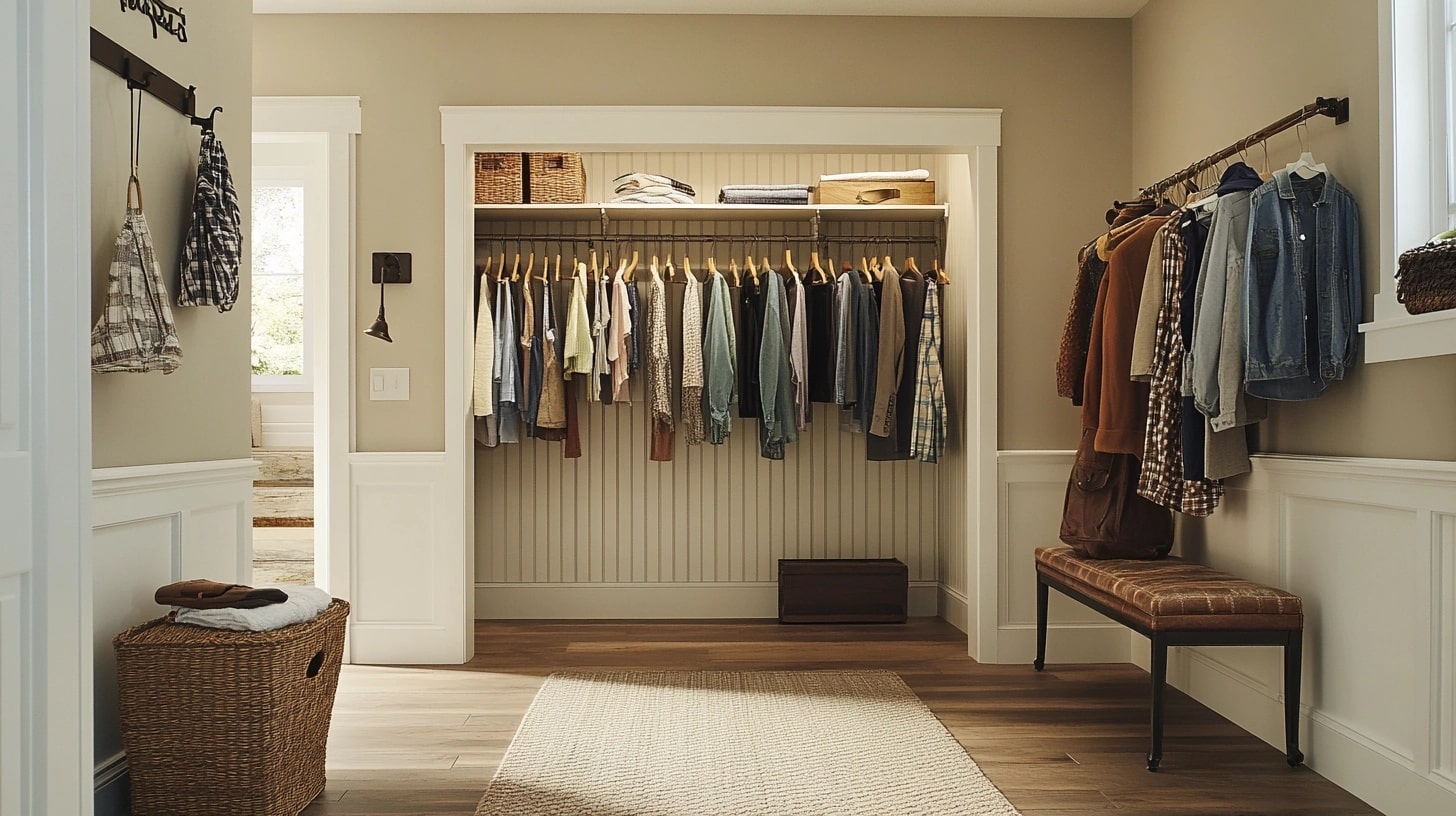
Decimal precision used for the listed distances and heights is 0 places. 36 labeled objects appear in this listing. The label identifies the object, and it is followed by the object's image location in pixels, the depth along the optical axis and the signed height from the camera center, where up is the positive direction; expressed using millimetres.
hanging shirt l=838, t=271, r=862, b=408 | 4742 +302
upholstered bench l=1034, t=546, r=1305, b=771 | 2895 -580
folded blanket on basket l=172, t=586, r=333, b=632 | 2381 -474
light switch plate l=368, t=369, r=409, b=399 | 4266 +95
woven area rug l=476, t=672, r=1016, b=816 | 2656 -988
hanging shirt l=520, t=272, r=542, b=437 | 4719 +166
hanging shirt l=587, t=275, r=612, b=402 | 4754 +300
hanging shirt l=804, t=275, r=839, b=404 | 4840 +306
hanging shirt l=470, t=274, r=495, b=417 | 4562 +192
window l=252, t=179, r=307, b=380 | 4711 +575
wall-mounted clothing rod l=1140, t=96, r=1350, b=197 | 2811 +784
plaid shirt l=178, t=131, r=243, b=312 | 2740 +430
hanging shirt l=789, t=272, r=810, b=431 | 4785 +225
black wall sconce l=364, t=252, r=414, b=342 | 4230 +554
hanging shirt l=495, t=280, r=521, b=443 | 4625 +176
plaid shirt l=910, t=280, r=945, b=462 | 4605 +47
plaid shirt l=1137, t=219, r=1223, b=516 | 3129 -31
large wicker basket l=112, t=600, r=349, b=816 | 2326 -678
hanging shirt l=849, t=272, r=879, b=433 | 4773 +247
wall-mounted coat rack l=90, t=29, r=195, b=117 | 2457 +819
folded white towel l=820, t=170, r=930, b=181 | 4961 +1077
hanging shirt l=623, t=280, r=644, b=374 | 4816 +347
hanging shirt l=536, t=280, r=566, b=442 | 4738 +132
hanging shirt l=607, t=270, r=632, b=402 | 4758 +324
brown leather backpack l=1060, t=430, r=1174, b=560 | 3625 -375
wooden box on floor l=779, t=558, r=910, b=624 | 4992 -866
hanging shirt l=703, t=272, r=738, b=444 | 4770 +216
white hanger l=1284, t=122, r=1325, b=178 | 2770 +622
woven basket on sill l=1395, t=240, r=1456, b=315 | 2229 +273
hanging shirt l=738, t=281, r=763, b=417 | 4867 +271
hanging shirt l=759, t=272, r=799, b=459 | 4770 +166
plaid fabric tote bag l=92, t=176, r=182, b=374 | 2342 +208
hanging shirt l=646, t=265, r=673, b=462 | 4789 +218
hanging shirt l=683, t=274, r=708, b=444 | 4777 +306
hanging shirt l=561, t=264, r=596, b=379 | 4711 +321
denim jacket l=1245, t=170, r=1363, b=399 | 2701 +309
